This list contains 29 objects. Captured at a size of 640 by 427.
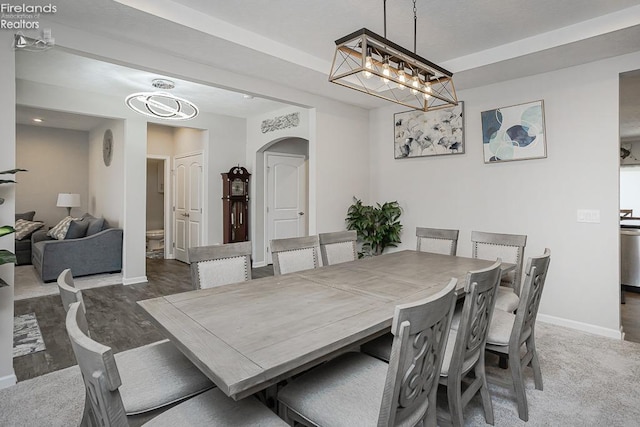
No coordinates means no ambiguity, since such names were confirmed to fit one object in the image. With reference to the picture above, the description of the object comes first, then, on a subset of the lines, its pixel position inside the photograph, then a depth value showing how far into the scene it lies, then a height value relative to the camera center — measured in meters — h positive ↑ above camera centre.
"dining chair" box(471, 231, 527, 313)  2.69 -0.33
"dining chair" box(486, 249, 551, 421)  1.86 -0.68
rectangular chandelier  1.86 +0.94
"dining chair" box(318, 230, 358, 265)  3.02 -0.28
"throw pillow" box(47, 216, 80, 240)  5.67 -0.23
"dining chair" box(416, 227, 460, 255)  3.36 -0.26
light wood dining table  1.14 -0.45
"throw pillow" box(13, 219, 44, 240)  6.21 -0.19
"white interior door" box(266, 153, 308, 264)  6.22 +0.36
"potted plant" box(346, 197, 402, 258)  4.54 -0.11
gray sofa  5.08 -0.58
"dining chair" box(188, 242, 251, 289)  2.17 -0.32
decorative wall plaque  5.27 +1.49
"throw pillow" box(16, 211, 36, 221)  6.70 +0.02
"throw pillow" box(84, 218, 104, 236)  5.57 -0.17
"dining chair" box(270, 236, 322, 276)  2.62 -0.30
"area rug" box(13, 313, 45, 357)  2.90 -1.09
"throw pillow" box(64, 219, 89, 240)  5.44 -0.21
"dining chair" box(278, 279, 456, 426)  1.11 -0.69
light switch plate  3.23 -0.01
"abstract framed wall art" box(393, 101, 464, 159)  4.09 +1.03
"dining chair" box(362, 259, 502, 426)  1.54 -0.68
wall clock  5.96 +1.24
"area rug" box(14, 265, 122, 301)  4.59 -0.97
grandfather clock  5.85 +0.22
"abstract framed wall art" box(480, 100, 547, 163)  3.51 +0.86
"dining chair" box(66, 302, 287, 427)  0.86 -0.68
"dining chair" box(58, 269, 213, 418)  1.34 -0.68
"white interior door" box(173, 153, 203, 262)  6.19 +0.25
